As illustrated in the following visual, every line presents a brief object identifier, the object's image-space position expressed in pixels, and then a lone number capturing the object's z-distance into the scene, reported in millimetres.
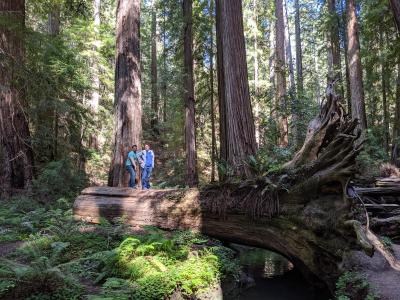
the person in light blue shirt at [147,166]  13181
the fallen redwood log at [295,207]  6414
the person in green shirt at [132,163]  10758
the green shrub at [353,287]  5293
